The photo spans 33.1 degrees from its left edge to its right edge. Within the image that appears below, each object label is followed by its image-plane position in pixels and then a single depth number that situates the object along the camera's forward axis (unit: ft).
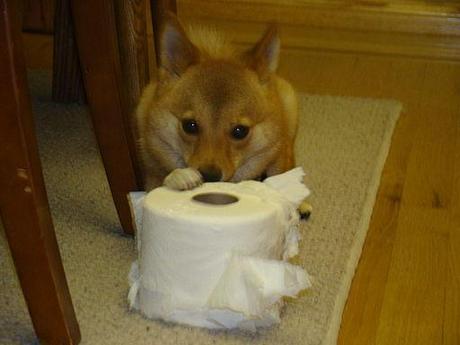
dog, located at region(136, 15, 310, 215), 5.36
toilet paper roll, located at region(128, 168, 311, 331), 4.17
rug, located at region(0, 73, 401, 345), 4.41
